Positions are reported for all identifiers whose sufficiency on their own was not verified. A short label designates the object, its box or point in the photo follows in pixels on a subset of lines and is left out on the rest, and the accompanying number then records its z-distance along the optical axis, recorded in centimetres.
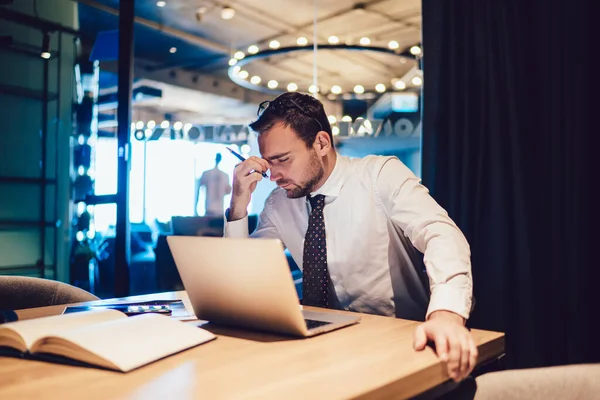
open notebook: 87
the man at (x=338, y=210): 179
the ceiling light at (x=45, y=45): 463
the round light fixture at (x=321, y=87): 445
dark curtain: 203
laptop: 100
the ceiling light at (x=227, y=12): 593
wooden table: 74
